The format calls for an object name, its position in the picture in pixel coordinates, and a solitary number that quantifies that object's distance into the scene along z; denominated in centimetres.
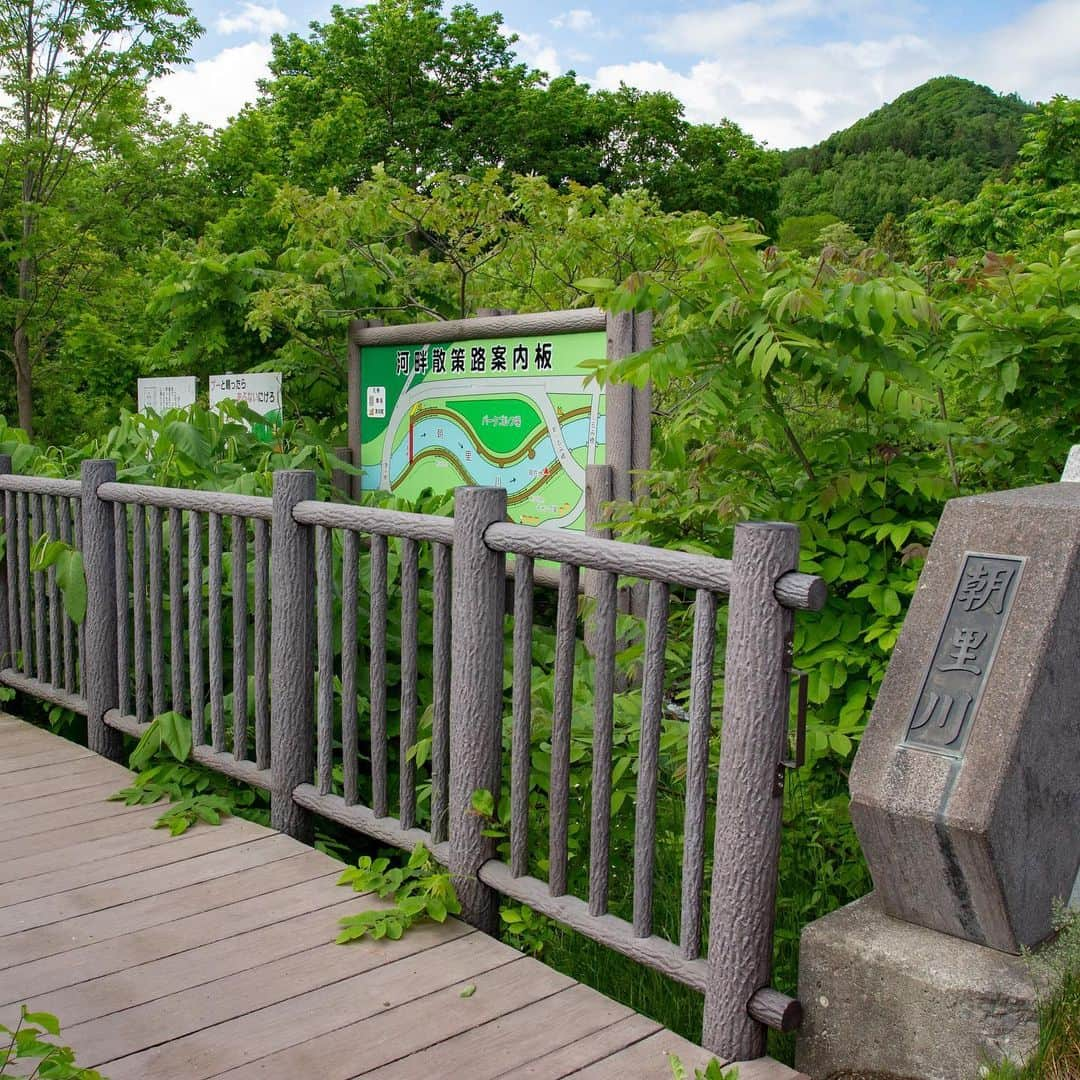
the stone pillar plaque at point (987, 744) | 210
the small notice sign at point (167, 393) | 691
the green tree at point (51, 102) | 1017
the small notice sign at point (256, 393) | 617
